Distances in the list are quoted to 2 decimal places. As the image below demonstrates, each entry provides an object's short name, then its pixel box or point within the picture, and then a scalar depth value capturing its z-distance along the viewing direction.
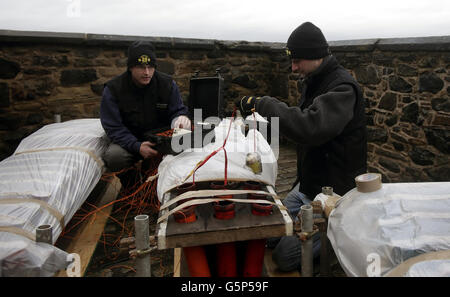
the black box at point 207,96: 3.14
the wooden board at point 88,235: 2.25
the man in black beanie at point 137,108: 2.87
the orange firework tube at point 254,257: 1.62
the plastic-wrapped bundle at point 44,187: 1.48
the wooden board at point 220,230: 1.34
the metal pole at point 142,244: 1.28
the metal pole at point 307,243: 1.43
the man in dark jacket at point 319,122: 1.88
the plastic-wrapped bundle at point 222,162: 1.88
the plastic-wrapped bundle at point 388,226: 1.10
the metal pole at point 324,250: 1.65
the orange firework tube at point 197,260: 1.56
